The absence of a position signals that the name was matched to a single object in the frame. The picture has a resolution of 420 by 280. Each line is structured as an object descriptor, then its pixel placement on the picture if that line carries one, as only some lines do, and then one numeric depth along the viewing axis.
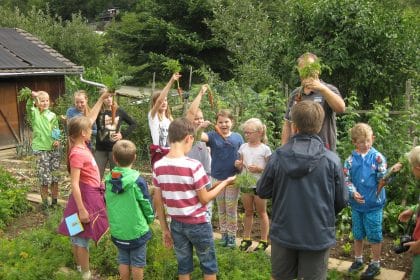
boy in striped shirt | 3.39
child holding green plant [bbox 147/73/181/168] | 5.20
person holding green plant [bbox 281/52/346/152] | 3.83
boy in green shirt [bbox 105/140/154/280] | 3.70
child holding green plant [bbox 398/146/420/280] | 3.04
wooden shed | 12.87
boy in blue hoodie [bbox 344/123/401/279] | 4.22
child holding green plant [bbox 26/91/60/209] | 6.36
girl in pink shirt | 4.08
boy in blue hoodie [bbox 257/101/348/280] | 2.90
